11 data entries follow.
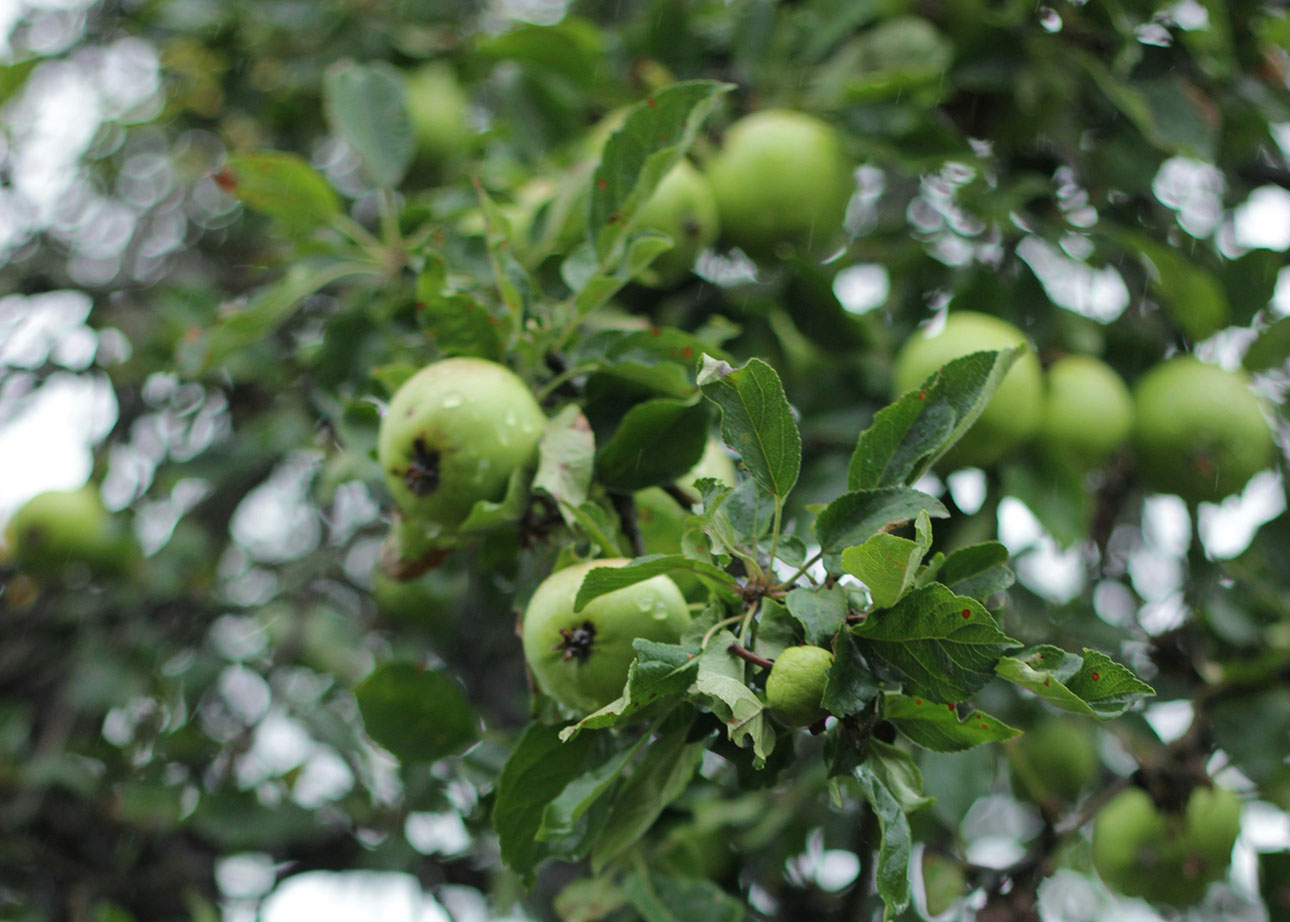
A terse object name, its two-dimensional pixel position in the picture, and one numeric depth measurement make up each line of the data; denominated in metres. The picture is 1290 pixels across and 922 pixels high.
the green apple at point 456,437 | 0.88
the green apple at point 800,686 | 0.80
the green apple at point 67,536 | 1.50
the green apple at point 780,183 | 1.06
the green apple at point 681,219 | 1.03
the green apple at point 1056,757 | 1.17
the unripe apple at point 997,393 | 1.03
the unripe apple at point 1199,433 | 1.07
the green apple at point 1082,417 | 1.06
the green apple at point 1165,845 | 1.10
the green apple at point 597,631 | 0.84
